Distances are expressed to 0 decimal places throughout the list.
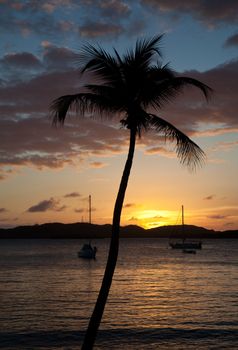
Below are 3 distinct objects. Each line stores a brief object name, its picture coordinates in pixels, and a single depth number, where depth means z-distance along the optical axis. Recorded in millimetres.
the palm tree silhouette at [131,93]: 12031
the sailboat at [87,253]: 125625
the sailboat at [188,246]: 179750
